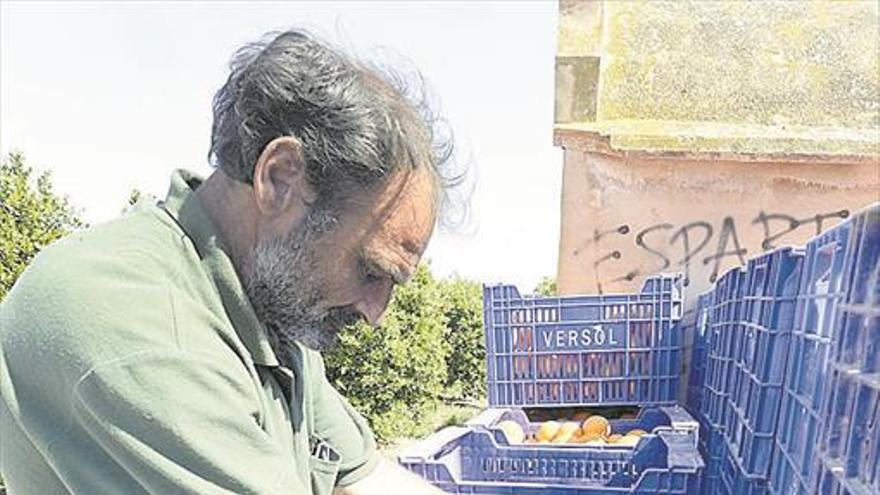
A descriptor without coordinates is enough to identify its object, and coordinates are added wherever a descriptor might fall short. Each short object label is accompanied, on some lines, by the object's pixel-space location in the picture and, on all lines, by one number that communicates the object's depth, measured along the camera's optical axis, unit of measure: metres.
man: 0.97
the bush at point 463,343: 11.80
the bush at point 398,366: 7.86
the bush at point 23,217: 5.45
